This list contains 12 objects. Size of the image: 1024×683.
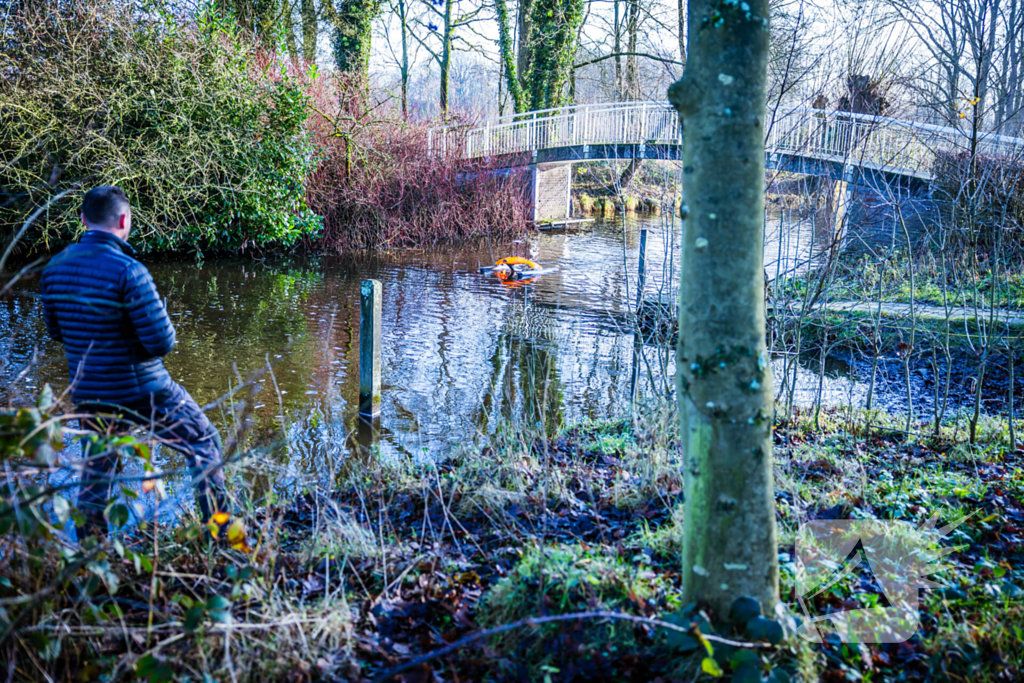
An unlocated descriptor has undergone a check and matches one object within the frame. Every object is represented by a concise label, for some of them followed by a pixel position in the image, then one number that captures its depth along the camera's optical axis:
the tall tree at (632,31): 26.14
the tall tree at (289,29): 20.28
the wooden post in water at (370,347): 7.52
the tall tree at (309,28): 23.33
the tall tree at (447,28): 27.66
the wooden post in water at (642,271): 7.33
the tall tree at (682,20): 26.95
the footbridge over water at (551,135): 23.25
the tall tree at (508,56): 26.77
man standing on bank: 3.67
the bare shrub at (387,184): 19.75
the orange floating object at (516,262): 17.19
